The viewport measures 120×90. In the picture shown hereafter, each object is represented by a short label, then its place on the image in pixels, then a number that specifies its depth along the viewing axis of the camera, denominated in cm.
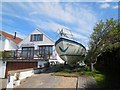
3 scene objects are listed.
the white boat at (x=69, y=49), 844
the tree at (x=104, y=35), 773
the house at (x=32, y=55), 1080
